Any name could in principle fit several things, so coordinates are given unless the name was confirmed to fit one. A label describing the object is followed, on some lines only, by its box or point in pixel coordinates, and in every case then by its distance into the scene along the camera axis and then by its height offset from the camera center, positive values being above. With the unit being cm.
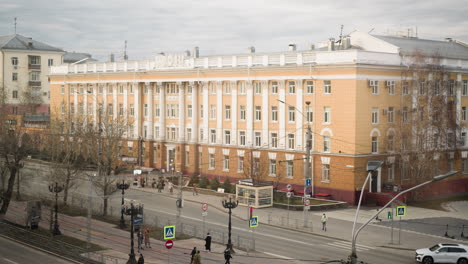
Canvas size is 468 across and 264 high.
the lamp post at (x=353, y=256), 3628 -680
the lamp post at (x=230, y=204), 4231 -461
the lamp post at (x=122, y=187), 4747 -529
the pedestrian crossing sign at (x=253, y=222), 4212 -566
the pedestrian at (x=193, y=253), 3725 -683
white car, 3972 -727
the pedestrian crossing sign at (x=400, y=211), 4469 -517
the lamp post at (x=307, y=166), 5244 -245
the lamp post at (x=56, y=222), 4814 -660
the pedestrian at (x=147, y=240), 4484 -730
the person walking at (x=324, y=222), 5118 -685
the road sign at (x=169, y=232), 3669 -556
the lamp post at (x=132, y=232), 3834 -596
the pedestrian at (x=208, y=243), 4294 -718
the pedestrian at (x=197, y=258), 3641 -697
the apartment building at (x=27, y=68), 12475 +1313
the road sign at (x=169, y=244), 3571 -604
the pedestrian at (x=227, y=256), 3741 -699
